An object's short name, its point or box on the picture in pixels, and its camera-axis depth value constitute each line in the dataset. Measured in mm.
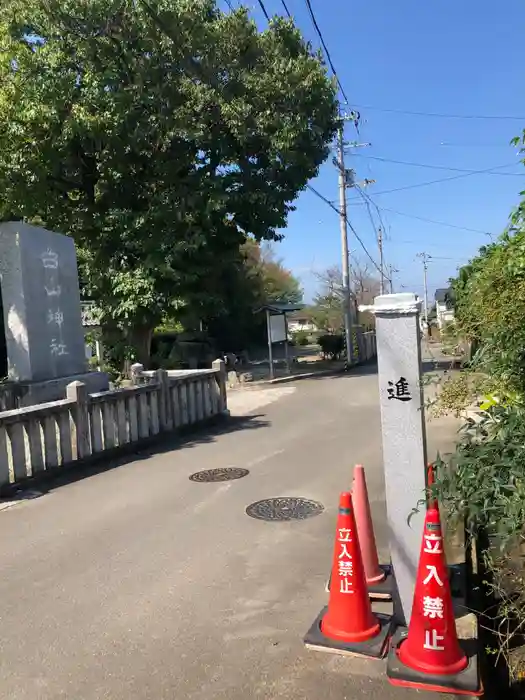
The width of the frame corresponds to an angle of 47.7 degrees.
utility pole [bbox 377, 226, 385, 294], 50125
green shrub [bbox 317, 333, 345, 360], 27781
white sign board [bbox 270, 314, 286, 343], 20984
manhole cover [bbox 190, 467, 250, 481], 7166
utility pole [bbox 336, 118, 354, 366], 24953
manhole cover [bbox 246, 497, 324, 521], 5734
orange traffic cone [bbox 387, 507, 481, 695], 3074
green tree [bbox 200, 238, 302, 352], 22792
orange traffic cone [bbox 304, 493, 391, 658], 3402
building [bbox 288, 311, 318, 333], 61788
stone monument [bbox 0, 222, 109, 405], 10781
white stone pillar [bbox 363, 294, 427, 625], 3398
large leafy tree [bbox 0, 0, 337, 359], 16188
